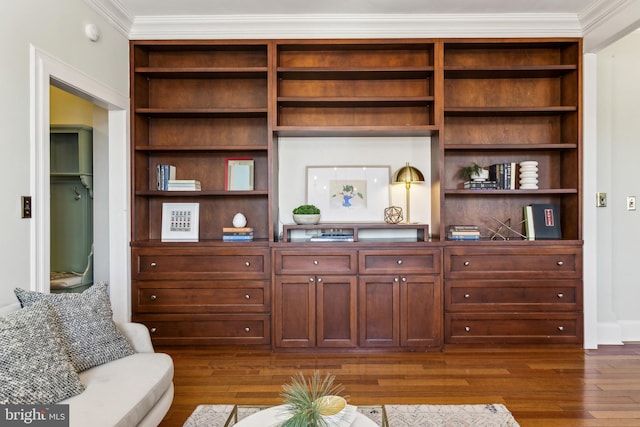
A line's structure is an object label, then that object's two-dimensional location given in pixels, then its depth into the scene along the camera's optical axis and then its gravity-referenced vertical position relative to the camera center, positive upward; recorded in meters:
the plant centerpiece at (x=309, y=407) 1.38 -0.68
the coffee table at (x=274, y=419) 1.50 -0.76
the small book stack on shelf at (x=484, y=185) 3.59 +0.24
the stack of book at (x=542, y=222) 3.64 -0.09
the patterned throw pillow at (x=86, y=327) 1.95 -0.55
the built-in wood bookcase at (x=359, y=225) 3.41 +0.17
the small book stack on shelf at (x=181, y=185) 3.60 +0.25
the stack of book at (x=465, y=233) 3.57 -0.18
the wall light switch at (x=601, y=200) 3.68 +0.11
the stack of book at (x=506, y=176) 3.64 +0.32
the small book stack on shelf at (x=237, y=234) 3.59 -0.18
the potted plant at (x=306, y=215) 3.52 -0.02
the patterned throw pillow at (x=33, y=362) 1.54 -0.58
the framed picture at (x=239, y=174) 3.76 +0.36
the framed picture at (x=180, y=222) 3.73 -0.08
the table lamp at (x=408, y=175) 3.59 +0.33
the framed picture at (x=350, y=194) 3.85 +0.17
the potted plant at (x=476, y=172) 3.62 +0.35
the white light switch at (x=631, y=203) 3.75 +0.08
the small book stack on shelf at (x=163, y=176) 3.68 +0.33
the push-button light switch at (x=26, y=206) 2.29 +0.04
